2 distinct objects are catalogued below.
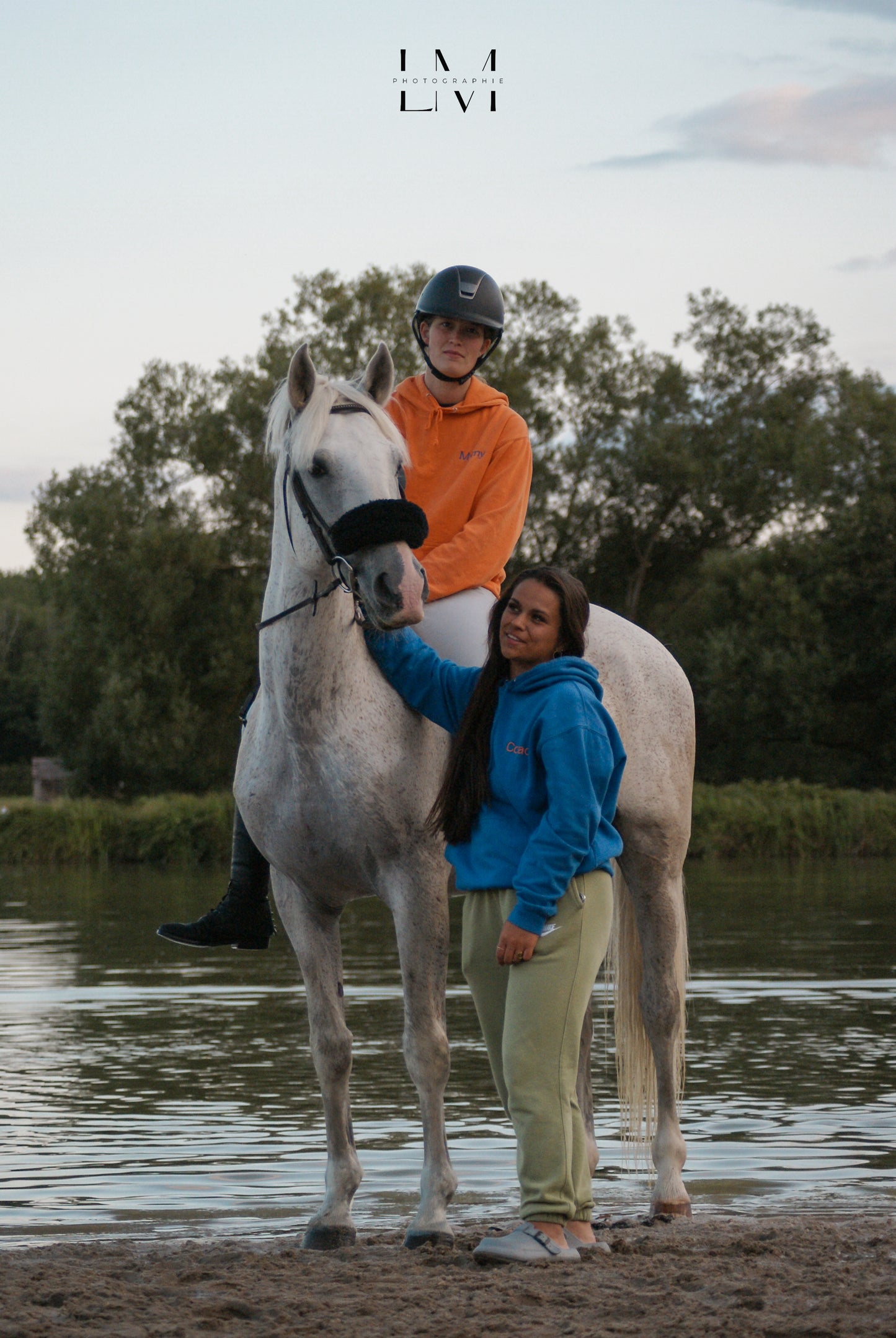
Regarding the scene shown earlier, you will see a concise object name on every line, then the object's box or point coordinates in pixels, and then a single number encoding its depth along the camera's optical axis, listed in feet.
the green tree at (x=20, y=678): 242.99
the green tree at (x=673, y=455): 157.79
